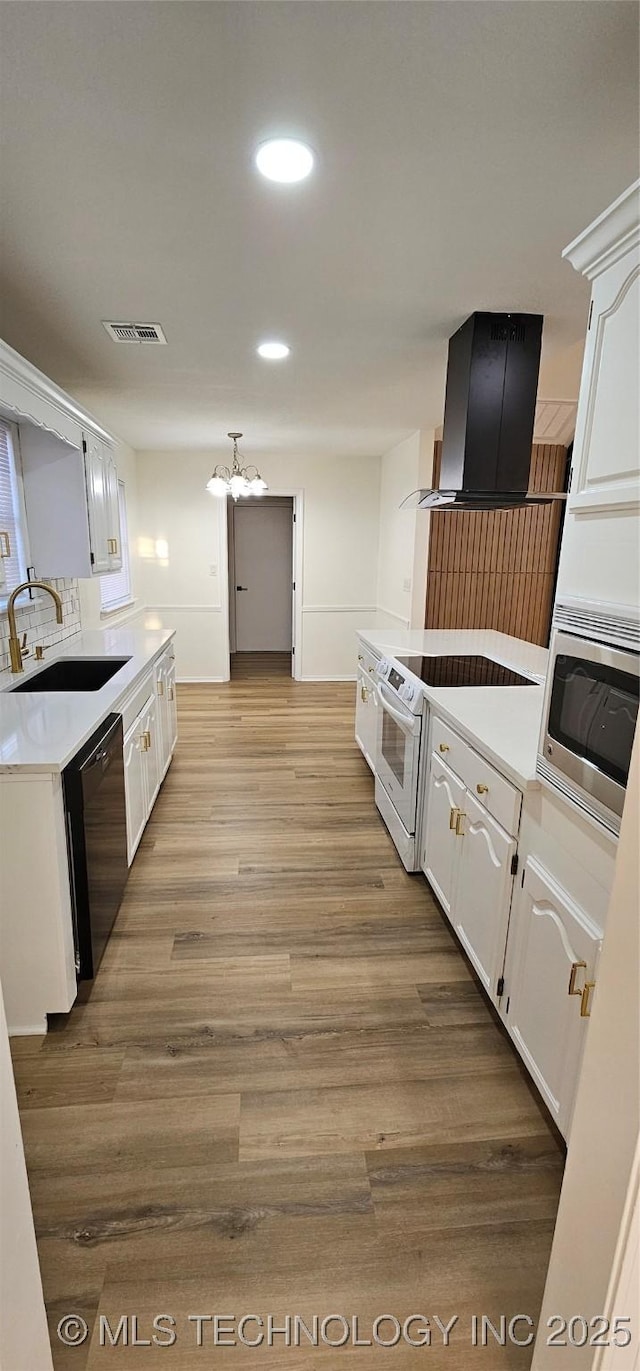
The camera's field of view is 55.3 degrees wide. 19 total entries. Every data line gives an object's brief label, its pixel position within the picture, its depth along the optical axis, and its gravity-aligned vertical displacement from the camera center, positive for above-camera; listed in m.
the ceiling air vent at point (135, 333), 2.67 +0.92
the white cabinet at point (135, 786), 2.77 -1.13
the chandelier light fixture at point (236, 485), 5.10 +0.50
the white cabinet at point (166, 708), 3.76 -1.05
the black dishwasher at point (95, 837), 1.97 -1.02
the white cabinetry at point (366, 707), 3.87 -1.04
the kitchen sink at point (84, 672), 3.31 -0.69
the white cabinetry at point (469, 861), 1.90 -1.08
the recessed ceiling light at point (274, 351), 2.91 +0.93
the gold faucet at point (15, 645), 2.72 -0.47
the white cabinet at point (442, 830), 2.33 -1.11
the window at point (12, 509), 2.86 +0.15
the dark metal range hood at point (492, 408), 2.56 +0.60
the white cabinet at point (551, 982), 1.43 -1.09
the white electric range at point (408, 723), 2.76 -0.81
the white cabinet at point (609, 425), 1.19 +0.26
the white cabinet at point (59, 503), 3.04 +0.19
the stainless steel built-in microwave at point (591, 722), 1.25 -0.38
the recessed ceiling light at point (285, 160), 1.44 +0.92
